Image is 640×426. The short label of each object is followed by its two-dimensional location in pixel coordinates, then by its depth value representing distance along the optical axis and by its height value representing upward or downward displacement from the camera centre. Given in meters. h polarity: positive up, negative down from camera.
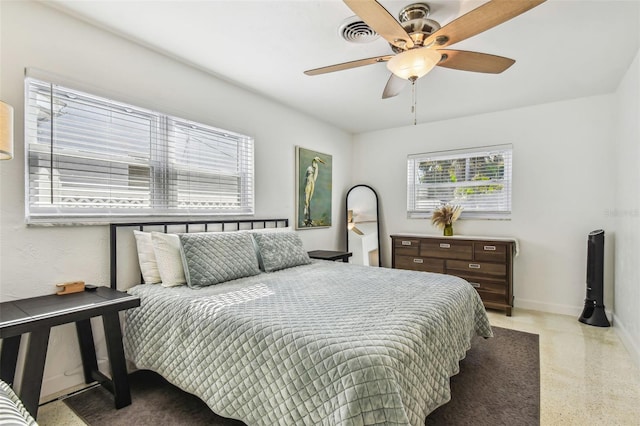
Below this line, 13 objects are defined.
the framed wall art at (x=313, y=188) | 4.07 +0.28
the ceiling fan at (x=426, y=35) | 1.52 +0.94
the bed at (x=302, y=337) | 1.26 -0.60
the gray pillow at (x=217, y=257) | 2.32 -0.36
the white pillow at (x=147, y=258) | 2.39 -0.36
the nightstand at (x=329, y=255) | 3.75 -0.53
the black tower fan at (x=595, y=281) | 3.23 -0.70
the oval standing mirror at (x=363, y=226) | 4.86 -0.24
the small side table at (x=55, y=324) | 1.59 -0.65
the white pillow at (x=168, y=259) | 2.32 -0.36
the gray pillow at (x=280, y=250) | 2.89 -0.37
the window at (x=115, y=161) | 2.02 +0.36
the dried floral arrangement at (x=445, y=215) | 4.14 -0.06
